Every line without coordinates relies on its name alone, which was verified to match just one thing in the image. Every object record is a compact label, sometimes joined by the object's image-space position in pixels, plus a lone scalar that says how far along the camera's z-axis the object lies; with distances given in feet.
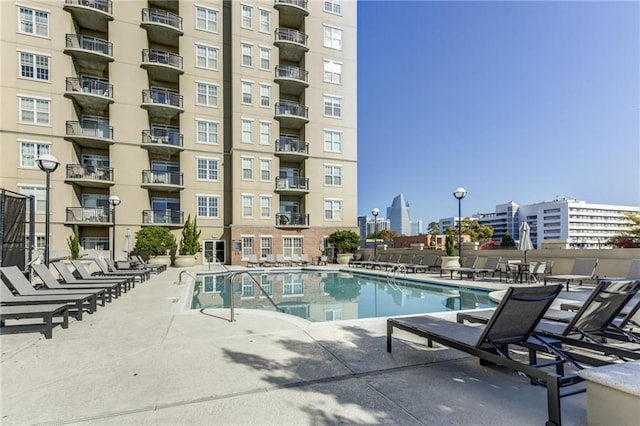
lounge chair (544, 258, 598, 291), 34.60
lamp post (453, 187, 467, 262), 49.75
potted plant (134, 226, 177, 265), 69.15
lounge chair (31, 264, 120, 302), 24.02
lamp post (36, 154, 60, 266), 27.55
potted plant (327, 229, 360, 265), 79.82
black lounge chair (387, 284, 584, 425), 9.93
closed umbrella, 41.32
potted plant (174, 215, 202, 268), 71.26
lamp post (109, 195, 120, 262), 53.96
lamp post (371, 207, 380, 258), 74.16
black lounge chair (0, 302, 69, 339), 16.43
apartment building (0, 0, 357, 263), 67.26
